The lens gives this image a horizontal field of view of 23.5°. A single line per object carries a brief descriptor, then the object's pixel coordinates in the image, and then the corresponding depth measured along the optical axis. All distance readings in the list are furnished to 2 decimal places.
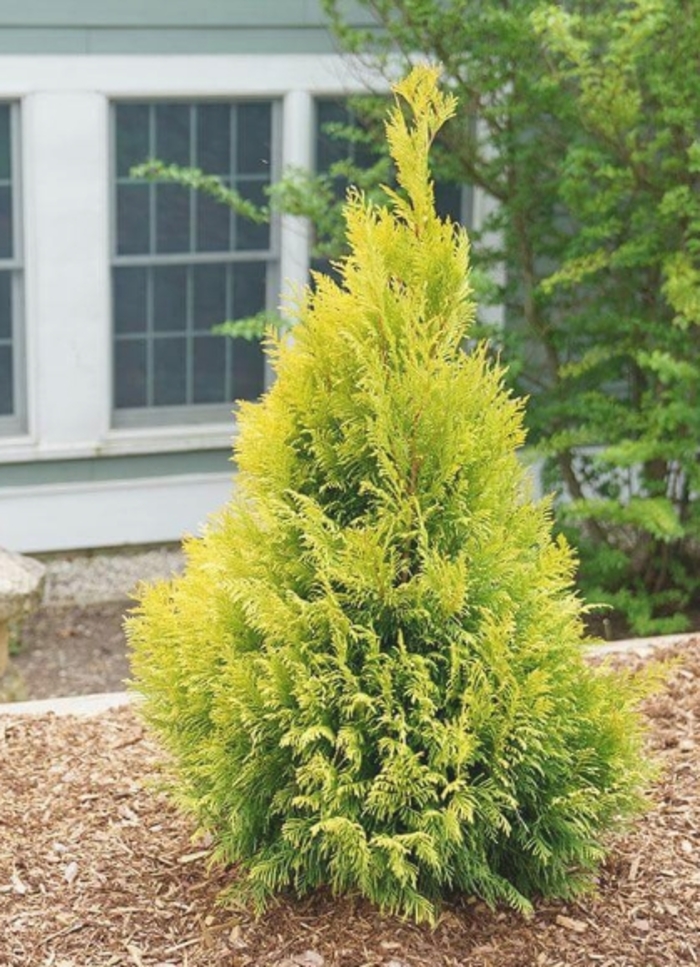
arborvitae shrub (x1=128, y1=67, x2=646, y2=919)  3.41
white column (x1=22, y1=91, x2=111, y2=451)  9.63
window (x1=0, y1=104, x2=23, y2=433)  9.70
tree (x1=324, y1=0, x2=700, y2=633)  8.25
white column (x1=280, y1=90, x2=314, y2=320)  10.11
